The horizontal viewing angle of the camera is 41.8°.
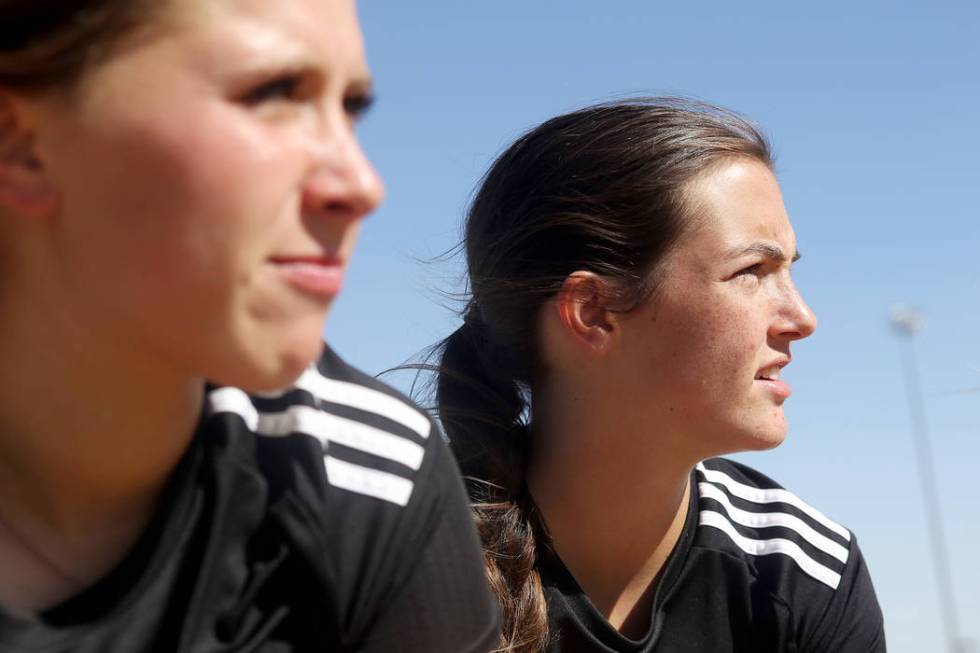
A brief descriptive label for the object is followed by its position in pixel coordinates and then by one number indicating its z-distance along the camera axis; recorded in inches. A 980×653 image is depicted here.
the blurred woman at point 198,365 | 73.5
